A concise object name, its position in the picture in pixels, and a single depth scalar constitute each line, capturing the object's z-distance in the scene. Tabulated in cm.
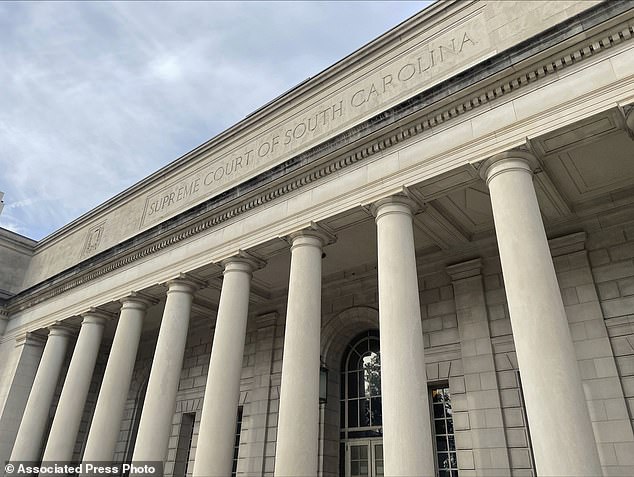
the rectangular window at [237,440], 1844
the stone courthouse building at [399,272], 923
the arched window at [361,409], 1574
